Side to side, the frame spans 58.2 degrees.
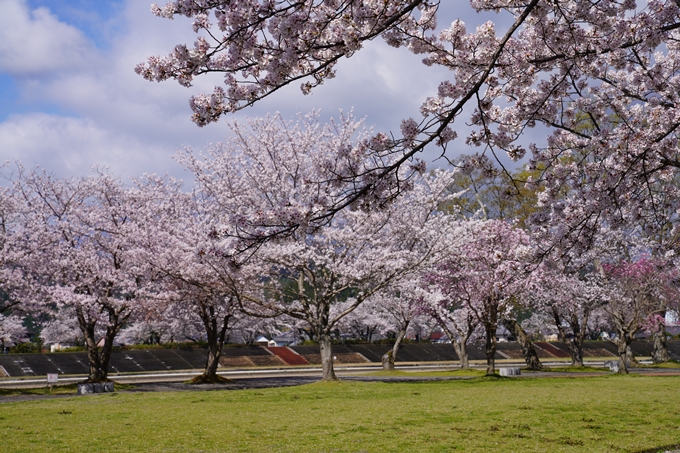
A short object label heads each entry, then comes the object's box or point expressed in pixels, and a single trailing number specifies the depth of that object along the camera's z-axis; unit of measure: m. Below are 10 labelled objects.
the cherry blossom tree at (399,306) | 32.53
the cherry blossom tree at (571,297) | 33.28
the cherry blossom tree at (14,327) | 40.97
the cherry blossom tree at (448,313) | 29.45
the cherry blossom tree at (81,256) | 26.23
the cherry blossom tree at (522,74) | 6.17
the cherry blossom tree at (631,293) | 28.94
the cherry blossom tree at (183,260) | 24.86
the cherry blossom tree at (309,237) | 24.64
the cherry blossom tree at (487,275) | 27.28
